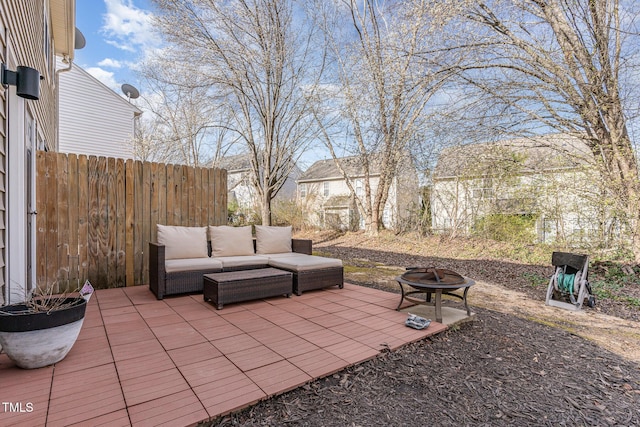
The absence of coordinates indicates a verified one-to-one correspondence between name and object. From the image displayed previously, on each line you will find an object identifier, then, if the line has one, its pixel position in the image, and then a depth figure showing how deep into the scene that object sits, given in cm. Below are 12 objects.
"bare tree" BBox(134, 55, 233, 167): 968
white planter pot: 216
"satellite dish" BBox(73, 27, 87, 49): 985
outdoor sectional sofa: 429
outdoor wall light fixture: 239
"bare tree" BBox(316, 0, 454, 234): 853
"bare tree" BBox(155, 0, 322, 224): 841
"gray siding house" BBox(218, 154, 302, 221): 1520
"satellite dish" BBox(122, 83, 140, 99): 1367
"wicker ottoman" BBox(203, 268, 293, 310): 386
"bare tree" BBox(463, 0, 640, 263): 606
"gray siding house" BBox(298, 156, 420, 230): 1153
